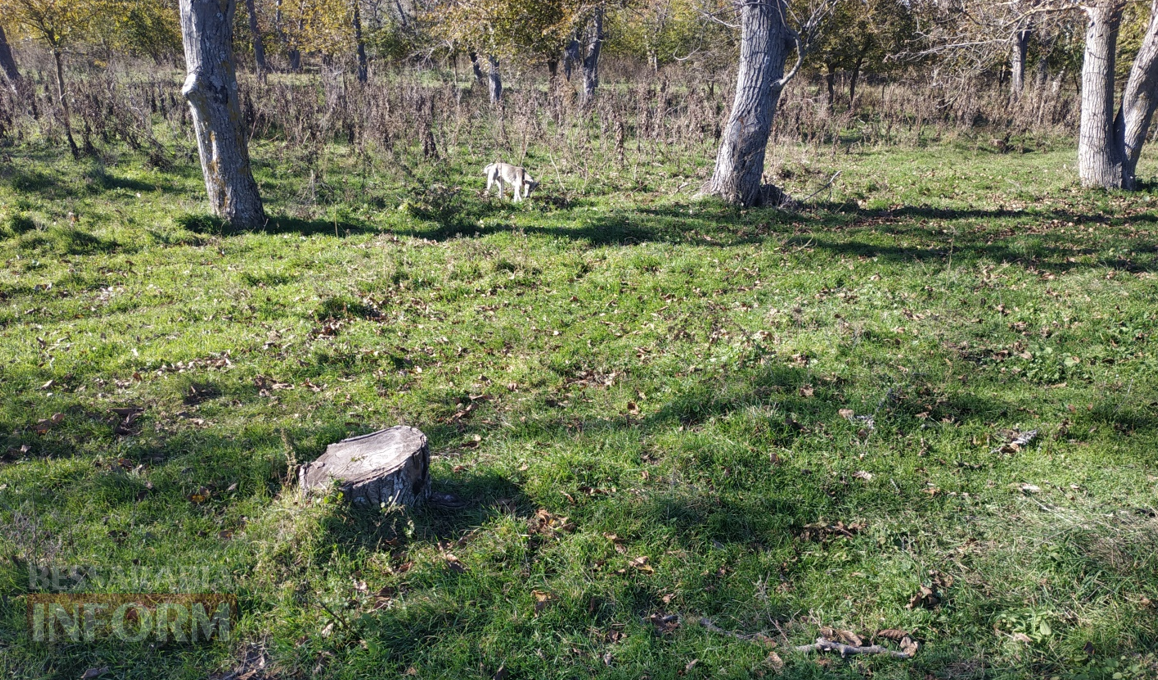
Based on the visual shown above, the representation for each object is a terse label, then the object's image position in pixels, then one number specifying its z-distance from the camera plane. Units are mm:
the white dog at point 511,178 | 12570
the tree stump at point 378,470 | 4414
